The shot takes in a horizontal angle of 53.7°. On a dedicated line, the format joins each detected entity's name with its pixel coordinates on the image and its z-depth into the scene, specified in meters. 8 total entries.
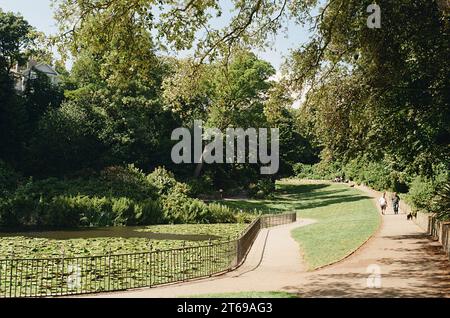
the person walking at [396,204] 35.00
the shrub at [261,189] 58.33
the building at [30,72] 60.29
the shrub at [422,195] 27.88
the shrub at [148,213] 35.44
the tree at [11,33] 53.97
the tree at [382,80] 16.03
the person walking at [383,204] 34.74
